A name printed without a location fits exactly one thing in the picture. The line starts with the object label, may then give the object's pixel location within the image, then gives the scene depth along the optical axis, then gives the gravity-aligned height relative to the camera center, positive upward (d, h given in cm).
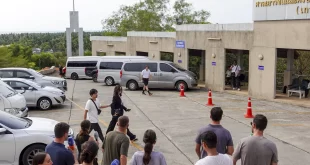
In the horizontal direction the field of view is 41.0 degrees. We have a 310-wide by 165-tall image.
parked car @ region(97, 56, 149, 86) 2930 -11
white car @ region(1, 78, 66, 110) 1809 -111
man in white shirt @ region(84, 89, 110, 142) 1018 -103
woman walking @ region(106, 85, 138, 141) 1138 -108
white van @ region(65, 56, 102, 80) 3578 +30
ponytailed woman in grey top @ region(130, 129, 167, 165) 549 -117
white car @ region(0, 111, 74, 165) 891 -156
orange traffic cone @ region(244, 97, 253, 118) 1592 -167
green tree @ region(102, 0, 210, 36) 5572 +712
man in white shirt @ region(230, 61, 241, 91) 2472 -33
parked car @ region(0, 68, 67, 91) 2208 -36
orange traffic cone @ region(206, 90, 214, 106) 1934 -147
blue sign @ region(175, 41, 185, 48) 2855 +171
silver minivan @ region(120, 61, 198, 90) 2495 -40
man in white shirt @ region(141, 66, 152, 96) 2305 -42
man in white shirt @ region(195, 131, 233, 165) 488 -103
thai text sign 1880 +286
